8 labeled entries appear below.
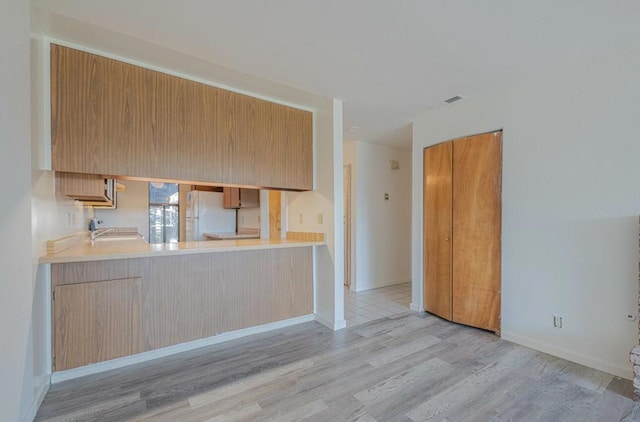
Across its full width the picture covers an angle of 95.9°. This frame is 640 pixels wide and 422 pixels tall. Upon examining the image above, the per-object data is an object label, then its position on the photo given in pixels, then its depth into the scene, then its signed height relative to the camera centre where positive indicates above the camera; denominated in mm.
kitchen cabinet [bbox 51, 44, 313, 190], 2117 +721
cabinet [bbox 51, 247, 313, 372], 2127 -784
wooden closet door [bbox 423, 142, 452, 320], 3291 -239
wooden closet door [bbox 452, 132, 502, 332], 2893 -224
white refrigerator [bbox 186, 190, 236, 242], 5828 -121
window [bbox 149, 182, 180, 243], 6766 -68
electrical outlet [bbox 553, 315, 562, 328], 2465 -978
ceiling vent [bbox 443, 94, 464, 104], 3023 +1175
